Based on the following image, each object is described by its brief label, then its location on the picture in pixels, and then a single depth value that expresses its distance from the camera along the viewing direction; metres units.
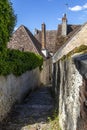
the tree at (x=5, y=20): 3.56
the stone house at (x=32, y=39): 13.58
